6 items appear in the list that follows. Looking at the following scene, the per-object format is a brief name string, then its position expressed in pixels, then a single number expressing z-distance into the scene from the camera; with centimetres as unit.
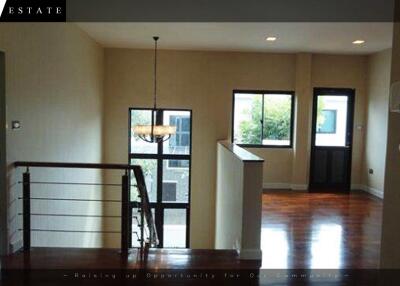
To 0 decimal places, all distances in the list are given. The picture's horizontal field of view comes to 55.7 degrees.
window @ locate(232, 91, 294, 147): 793
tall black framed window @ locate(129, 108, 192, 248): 800
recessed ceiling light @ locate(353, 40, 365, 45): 643
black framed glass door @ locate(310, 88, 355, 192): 786
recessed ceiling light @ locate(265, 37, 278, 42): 630
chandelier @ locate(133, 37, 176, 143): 626
